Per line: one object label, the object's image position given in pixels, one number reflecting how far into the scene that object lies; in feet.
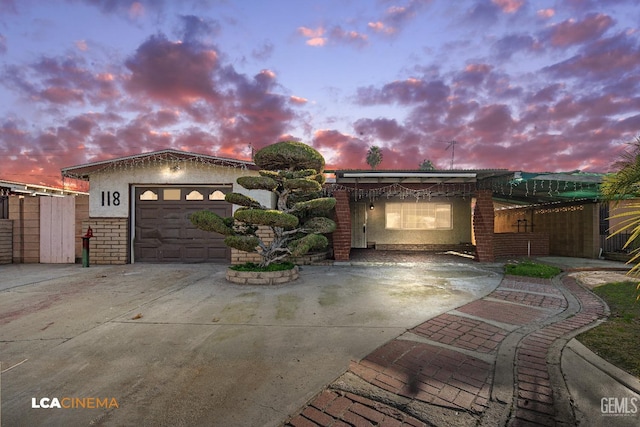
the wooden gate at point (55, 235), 31.50
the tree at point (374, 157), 127.95
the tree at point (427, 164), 128.47
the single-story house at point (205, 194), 30.53
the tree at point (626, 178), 9.30
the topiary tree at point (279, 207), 21.18
